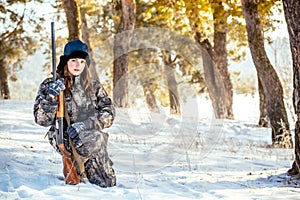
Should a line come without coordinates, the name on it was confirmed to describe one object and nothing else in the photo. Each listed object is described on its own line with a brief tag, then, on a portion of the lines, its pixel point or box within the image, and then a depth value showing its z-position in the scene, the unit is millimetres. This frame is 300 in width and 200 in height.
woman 4719
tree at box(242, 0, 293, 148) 9750
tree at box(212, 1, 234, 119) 17078
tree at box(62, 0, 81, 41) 10977
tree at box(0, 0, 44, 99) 19203
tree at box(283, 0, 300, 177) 5801
